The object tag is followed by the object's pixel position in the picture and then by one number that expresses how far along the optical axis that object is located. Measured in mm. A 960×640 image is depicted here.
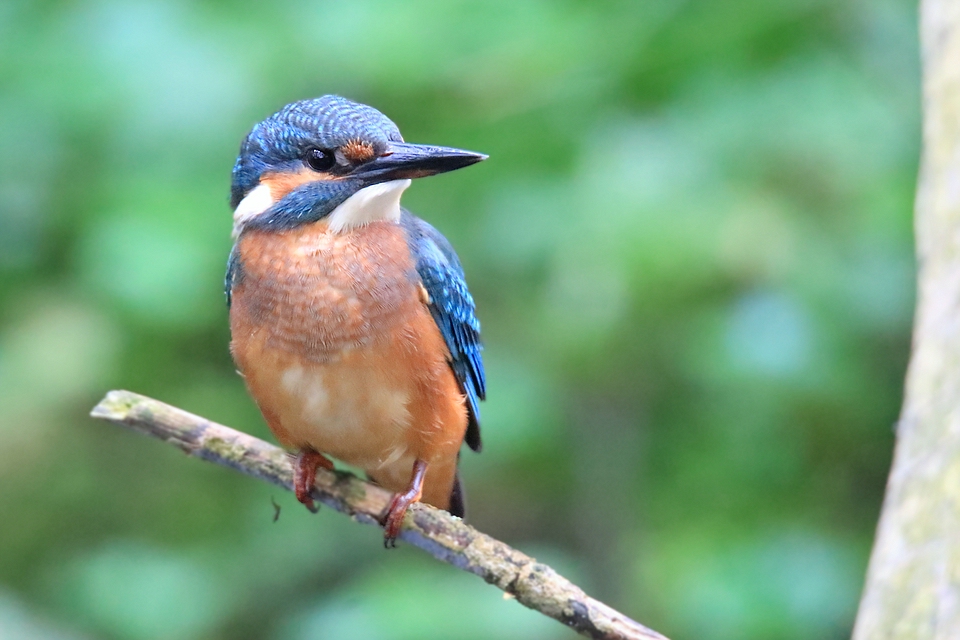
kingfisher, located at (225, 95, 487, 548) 3752
